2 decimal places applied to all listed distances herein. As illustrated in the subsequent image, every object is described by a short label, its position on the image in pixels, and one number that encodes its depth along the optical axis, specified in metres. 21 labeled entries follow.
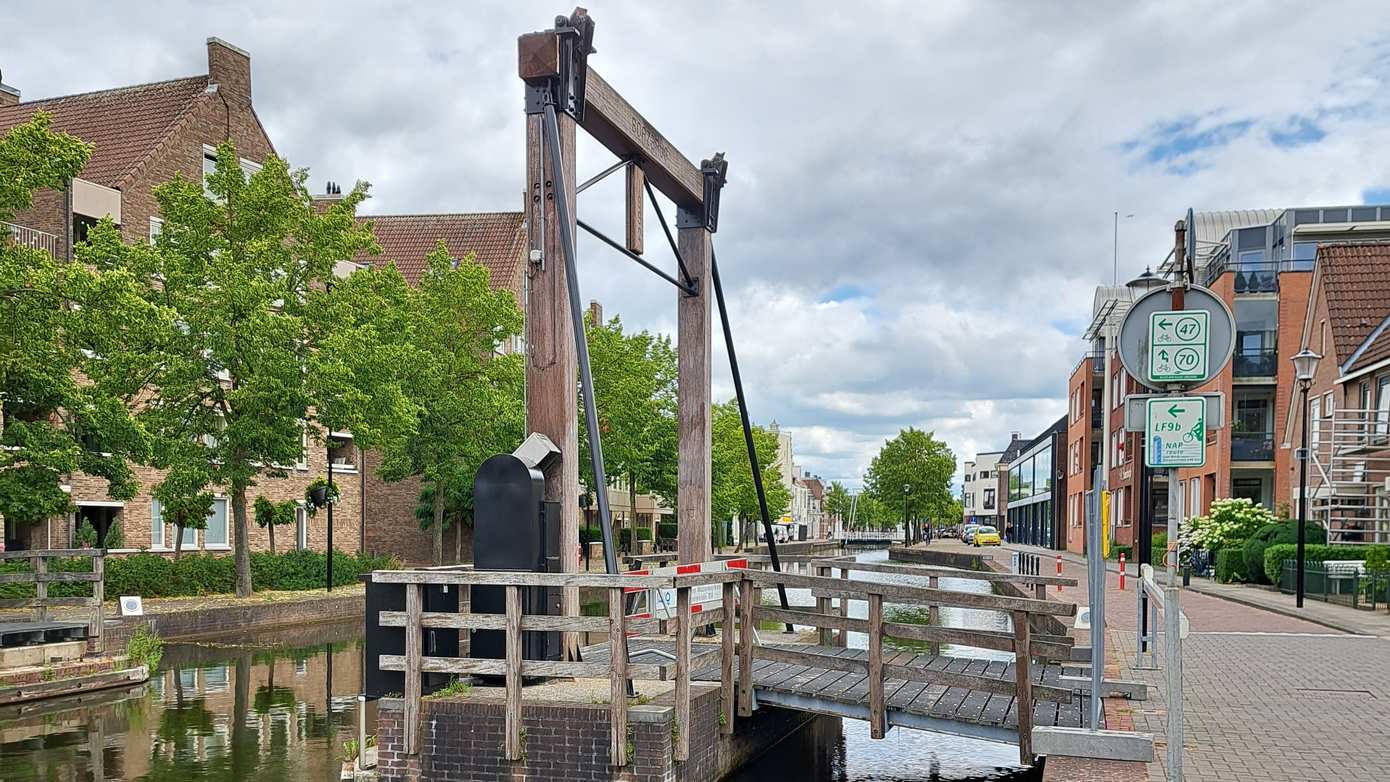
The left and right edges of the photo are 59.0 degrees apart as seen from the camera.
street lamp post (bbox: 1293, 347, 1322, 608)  24.72
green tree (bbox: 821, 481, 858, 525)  183.38
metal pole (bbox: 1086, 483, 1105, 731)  8.41
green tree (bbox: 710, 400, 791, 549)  55.88
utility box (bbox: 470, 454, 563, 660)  9.16
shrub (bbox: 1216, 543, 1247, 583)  33.72
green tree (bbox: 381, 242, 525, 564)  34.50
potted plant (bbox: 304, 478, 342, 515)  30.22
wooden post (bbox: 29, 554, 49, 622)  15.90
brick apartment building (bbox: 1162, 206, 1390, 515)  45.16
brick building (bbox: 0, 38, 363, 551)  29.64
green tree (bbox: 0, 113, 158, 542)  18.02
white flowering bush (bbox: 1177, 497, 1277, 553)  36.50
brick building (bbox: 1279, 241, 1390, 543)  33.41
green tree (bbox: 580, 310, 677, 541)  42.50
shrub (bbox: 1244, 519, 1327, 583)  31.70
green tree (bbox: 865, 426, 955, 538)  97.12
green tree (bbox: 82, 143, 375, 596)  24.88
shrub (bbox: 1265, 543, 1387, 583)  28.97
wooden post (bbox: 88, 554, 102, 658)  15.98
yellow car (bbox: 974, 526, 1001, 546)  81.69
